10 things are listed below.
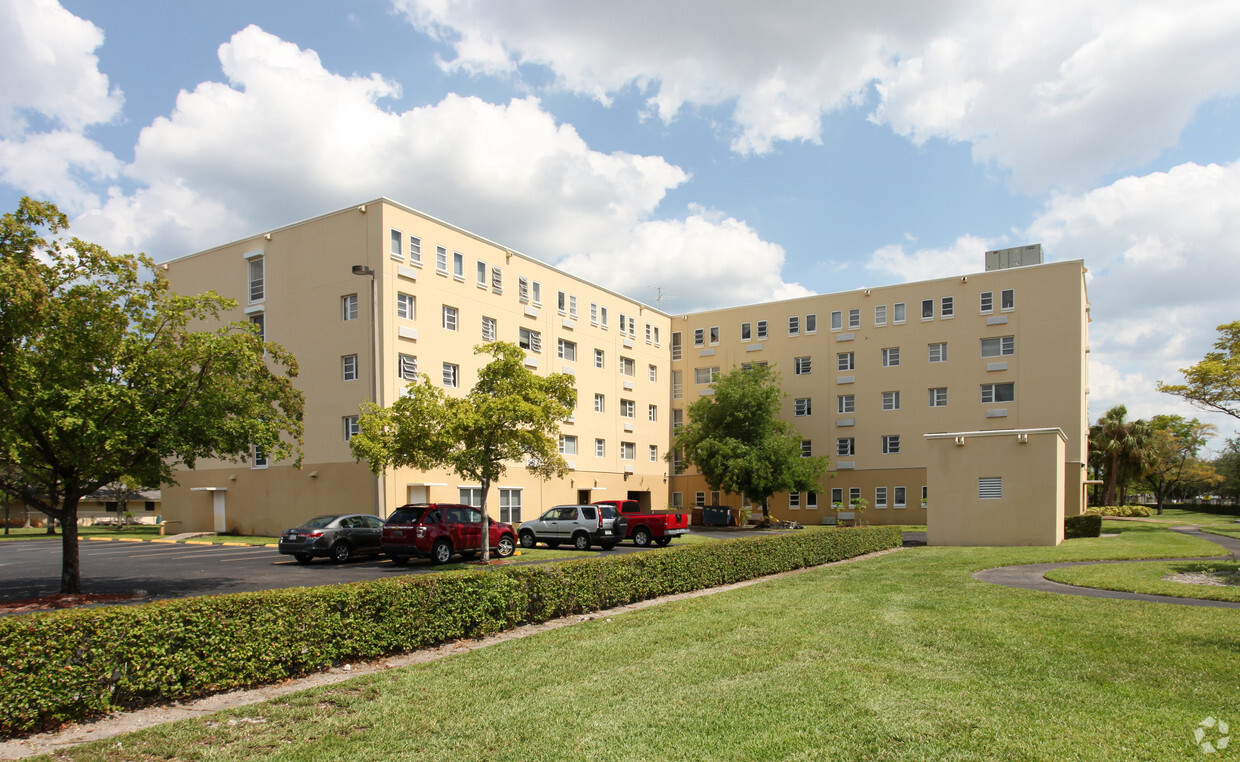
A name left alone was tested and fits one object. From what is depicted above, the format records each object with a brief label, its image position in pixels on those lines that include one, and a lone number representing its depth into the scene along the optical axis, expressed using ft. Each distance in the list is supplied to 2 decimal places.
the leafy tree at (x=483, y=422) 69.31
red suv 70.54
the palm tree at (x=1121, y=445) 173.58
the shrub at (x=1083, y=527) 97.50
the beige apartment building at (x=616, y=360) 102.27
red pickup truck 100.99
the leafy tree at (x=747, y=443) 141.18
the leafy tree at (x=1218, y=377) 94.02
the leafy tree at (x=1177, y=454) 188.96
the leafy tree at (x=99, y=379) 44.80
